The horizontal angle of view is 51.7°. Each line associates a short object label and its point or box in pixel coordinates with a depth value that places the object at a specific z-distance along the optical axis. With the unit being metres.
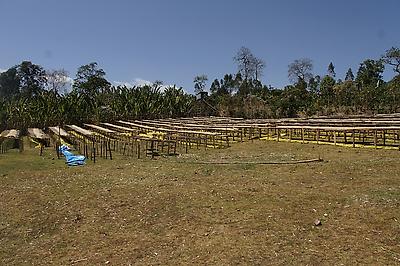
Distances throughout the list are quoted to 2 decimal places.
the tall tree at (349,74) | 80.49
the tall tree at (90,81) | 63.03
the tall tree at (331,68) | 81.88
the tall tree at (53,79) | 76.19
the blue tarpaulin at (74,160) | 18.34
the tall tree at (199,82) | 69.94
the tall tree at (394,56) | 53.38
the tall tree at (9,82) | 79.06
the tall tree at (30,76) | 73.75
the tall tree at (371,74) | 58.78
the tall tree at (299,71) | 69.88
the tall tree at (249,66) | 72.19
